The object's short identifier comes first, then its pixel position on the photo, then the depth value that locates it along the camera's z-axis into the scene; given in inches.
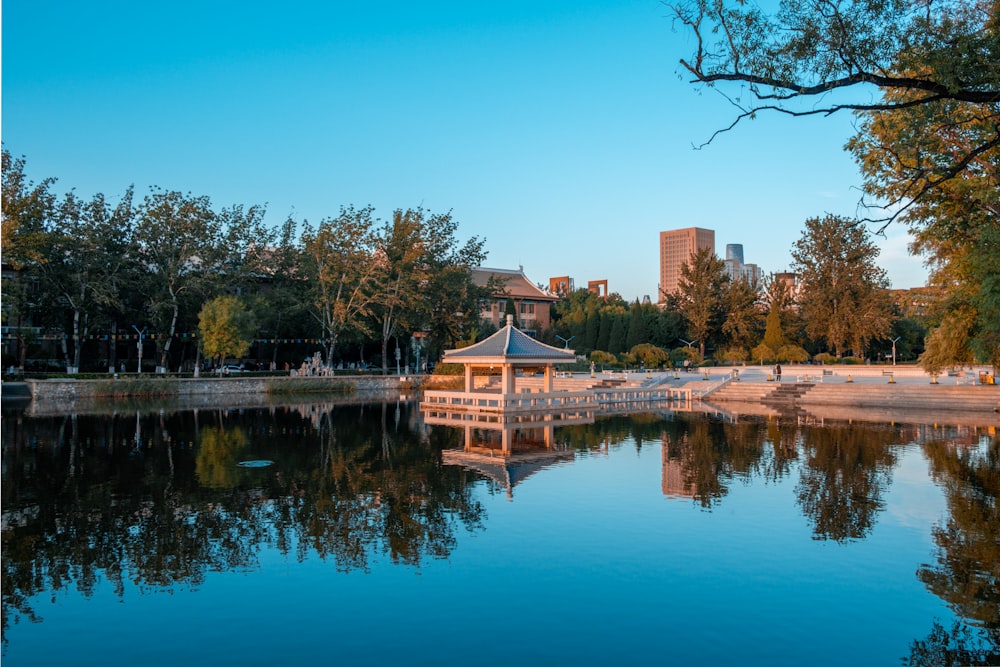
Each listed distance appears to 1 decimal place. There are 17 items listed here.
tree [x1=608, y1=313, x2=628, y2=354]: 2447.1
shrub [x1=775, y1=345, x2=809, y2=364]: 2090.3
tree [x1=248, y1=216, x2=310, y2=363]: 1812.3
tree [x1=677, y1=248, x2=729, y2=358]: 2289.6
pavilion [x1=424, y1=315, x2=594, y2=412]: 1170.6
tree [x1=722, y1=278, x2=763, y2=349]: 2267.5
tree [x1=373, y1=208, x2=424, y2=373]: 1785.2
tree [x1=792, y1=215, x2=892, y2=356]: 2087.8
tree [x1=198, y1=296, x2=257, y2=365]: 1553.9
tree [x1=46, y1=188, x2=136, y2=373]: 1512.1
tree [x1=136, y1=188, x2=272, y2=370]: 1600.6
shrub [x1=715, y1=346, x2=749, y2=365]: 2209.6
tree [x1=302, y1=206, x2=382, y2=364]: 1733.5
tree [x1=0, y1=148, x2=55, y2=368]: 1302.9
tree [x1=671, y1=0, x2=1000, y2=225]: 325.1
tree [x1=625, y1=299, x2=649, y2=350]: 2395.4
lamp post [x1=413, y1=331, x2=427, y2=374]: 2174.2
